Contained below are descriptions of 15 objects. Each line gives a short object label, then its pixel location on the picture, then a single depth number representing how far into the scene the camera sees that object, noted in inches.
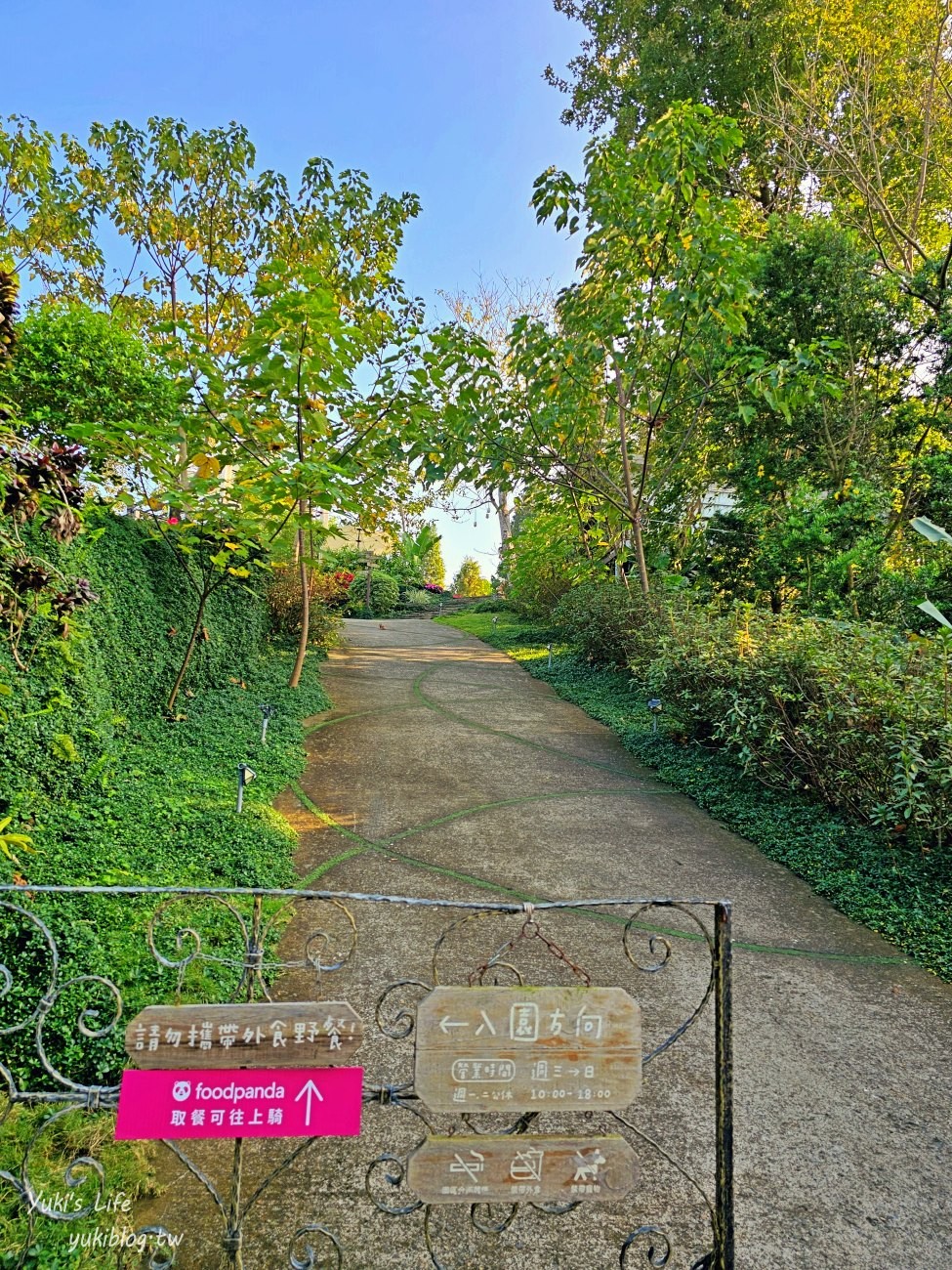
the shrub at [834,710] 159.6
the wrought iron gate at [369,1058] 63.2
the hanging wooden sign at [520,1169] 58.2
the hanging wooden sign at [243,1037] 58.3
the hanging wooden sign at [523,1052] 58.3
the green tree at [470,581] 1049.5
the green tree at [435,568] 1035.3
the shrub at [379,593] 769.6
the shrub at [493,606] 764.6
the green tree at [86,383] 204.2
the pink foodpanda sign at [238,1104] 57.2
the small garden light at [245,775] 157.6
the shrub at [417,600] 861.7
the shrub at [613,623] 328.5
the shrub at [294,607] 383.2
